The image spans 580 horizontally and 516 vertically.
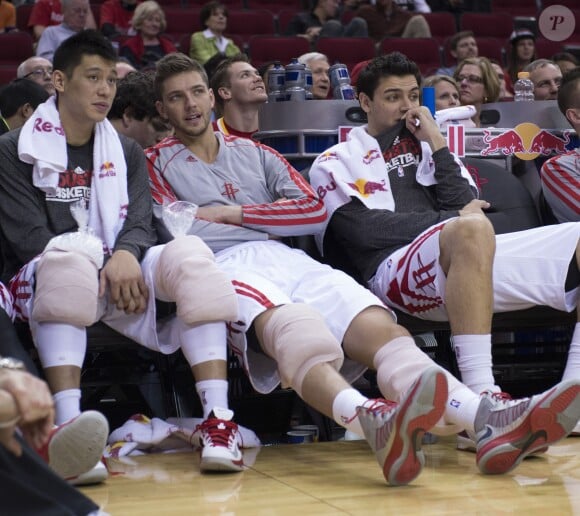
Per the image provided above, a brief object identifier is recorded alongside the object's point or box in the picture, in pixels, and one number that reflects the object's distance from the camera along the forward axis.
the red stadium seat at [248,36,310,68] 17.62
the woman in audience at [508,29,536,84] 16.84
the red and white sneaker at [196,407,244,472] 6.02
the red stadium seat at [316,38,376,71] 17.77
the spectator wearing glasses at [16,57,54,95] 12.56
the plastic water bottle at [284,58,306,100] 8.93
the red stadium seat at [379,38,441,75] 18.30
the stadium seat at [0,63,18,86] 15.66
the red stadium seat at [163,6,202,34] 18.67
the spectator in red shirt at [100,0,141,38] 18.05
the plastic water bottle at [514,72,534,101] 10.87
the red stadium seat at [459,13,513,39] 20.31
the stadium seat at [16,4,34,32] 18.33
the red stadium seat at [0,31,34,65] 16.91
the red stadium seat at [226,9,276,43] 18.97
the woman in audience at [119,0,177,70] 16.50
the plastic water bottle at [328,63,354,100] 9.39
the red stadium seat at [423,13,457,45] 20.19
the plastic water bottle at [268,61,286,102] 9.17
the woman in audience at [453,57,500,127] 12.90
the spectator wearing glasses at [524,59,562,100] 12.80
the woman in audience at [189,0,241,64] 17.25
